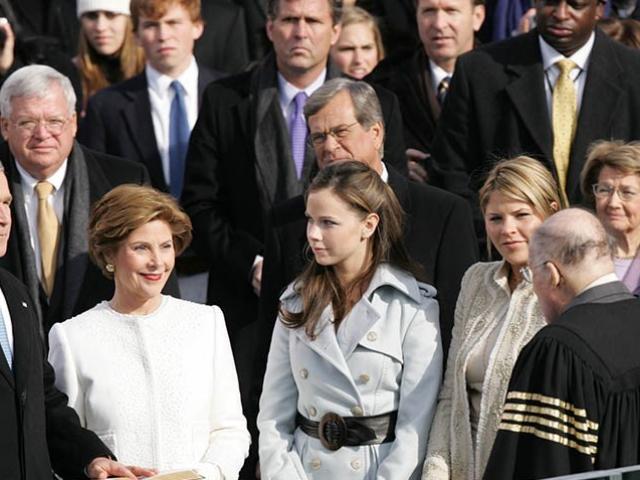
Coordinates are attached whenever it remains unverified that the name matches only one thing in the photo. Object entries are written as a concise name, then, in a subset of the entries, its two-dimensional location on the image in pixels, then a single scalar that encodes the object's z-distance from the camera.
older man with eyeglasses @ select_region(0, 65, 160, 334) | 16.30
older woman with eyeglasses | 15.05
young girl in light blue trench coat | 13.87
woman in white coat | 13.50
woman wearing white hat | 21.83
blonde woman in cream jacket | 13.66
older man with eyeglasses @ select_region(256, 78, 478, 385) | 15.15
